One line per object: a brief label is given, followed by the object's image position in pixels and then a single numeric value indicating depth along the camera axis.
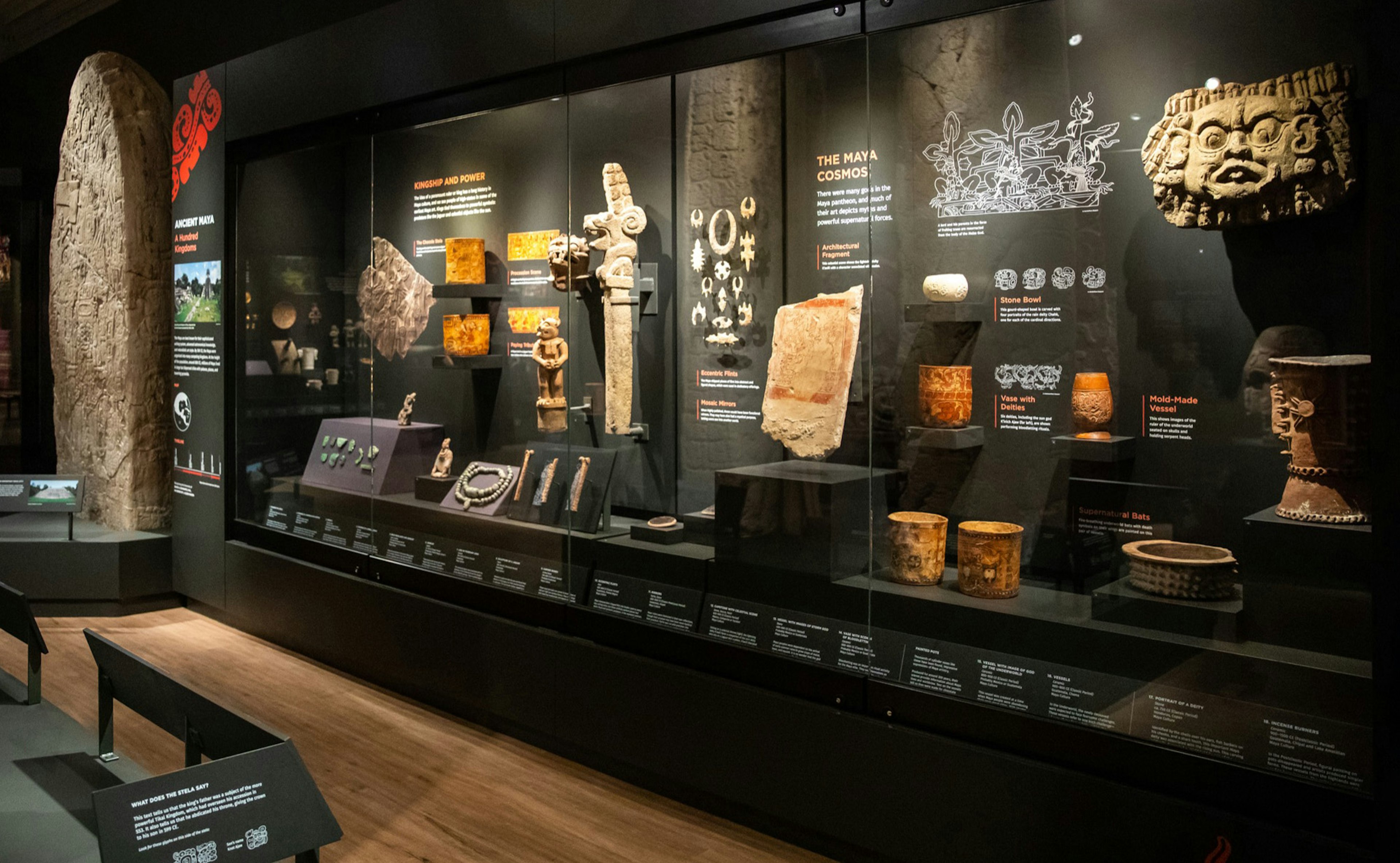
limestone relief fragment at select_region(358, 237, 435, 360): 4.68
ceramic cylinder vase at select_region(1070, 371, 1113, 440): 2.63
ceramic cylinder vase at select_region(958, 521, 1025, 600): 2.79
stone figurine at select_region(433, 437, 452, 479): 4.56
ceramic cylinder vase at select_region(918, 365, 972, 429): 2.85
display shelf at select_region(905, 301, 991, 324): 2.81
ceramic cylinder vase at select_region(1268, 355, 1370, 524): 2.26
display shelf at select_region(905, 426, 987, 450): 2.84
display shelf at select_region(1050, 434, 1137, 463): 2.61
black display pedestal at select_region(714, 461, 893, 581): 3.05
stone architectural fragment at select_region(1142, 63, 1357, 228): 2.25
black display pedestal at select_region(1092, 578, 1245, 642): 2.42
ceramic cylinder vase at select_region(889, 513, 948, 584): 2.92
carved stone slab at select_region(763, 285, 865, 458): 3.06
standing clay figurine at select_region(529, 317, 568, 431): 3.93
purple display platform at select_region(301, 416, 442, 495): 4.70
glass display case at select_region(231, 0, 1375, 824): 2.34
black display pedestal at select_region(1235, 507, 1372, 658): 2.25
